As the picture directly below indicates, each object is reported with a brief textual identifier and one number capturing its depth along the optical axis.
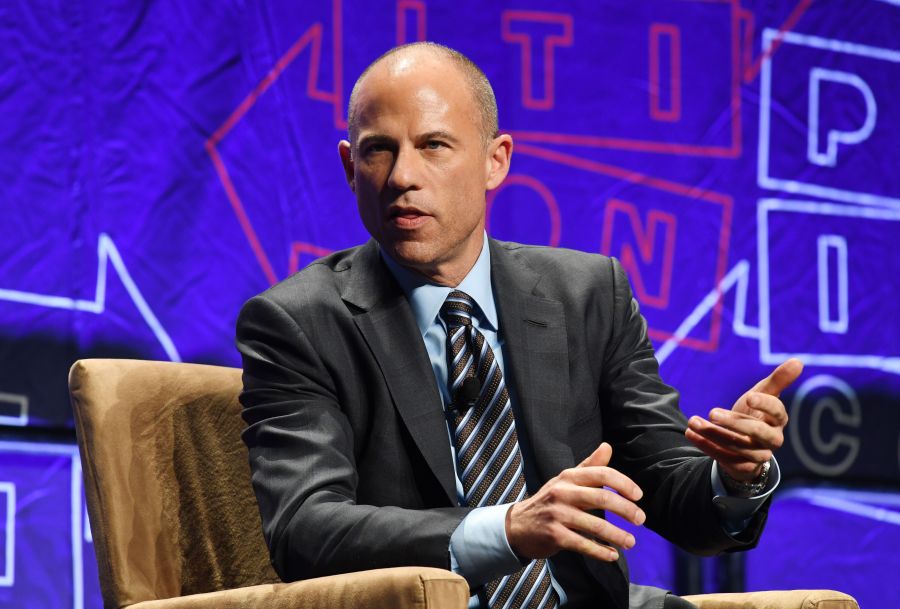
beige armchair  6.69
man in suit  6.62
